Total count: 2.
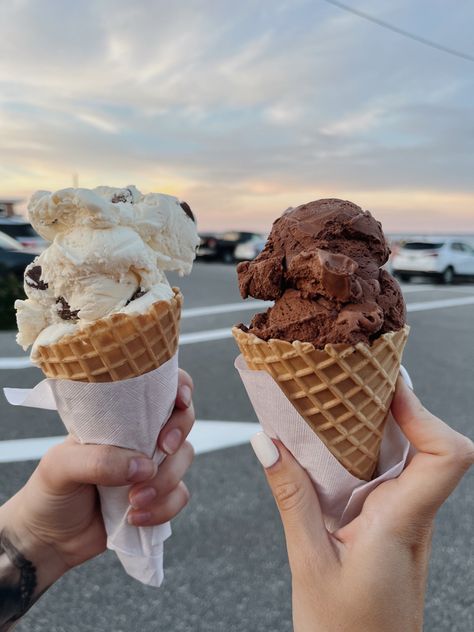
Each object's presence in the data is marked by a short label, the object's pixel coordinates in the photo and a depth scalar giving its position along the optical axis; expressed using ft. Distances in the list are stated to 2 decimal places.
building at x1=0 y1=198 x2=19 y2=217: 79.37
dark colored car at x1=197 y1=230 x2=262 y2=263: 84.12
